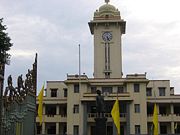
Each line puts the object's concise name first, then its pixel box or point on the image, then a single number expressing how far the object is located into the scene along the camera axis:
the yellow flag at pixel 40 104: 22.48
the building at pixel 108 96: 47.59
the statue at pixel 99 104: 24.67
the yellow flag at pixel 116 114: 30.58
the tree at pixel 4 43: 25.23
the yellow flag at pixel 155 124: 33.19
